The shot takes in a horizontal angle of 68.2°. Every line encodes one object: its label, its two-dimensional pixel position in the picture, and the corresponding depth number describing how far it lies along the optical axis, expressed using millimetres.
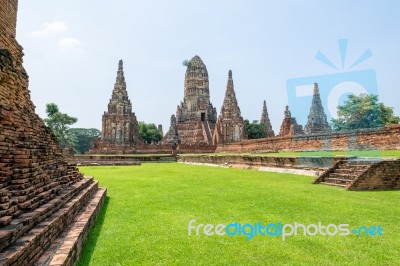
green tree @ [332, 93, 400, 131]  35219
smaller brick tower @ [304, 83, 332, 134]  40906
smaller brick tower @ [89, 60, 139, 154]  38969
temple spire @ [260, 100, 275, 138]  54344
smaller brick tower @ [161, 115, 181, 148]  47694
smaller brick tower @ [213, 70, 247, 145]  43344
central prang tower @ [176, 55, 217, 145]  57281
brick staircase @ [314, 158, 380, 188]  8159
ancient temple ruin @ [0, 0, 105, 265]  2805
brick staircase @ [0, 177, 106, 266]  2523
